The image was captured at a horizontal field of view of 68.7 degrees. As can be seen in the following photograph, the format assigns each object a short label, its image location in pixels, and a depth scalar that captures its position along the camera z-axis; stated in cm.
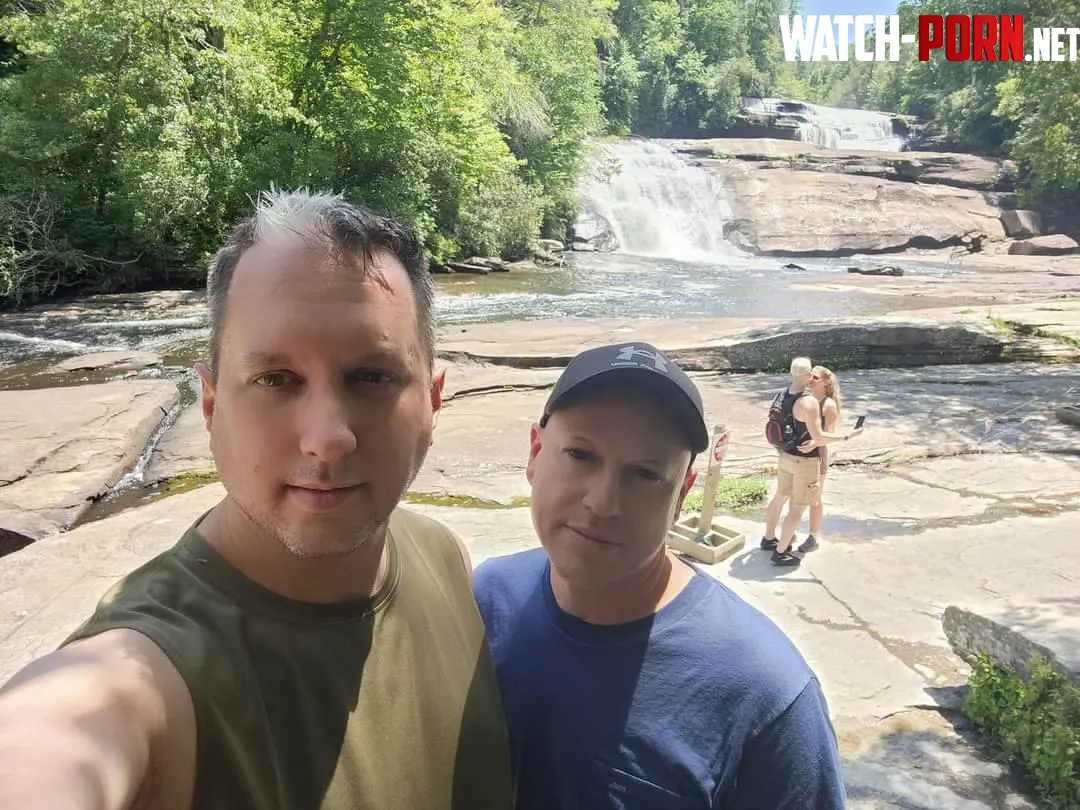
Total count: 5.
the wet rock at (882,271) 2242
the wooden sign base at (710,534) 476
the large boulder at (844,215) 2861
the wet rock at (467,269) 2159
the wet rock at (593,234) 2869
